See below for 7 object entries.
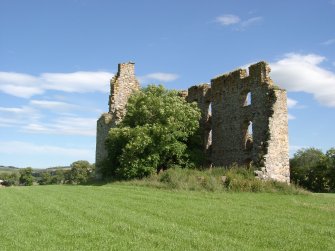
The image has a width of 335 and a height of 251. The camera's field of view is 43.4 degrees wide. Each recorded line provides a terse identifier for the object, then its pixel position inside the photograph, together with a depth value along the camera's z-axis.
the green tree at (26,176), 94.38
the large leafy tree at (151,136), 24.02
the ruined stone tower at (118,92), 30.30
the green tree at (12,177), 103.91
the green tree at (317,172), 37.97
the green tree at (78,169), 86.55
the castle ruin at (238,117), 22.78
